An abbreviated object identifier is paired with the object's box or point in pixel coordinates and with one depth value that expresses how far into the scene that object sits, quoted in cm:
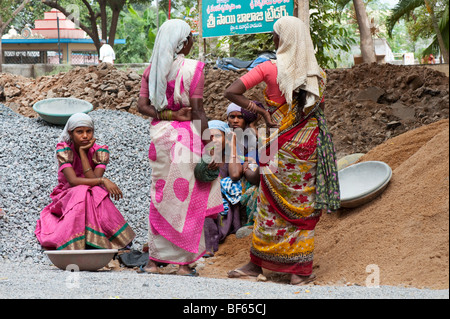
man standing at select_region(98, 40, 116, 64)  1795
